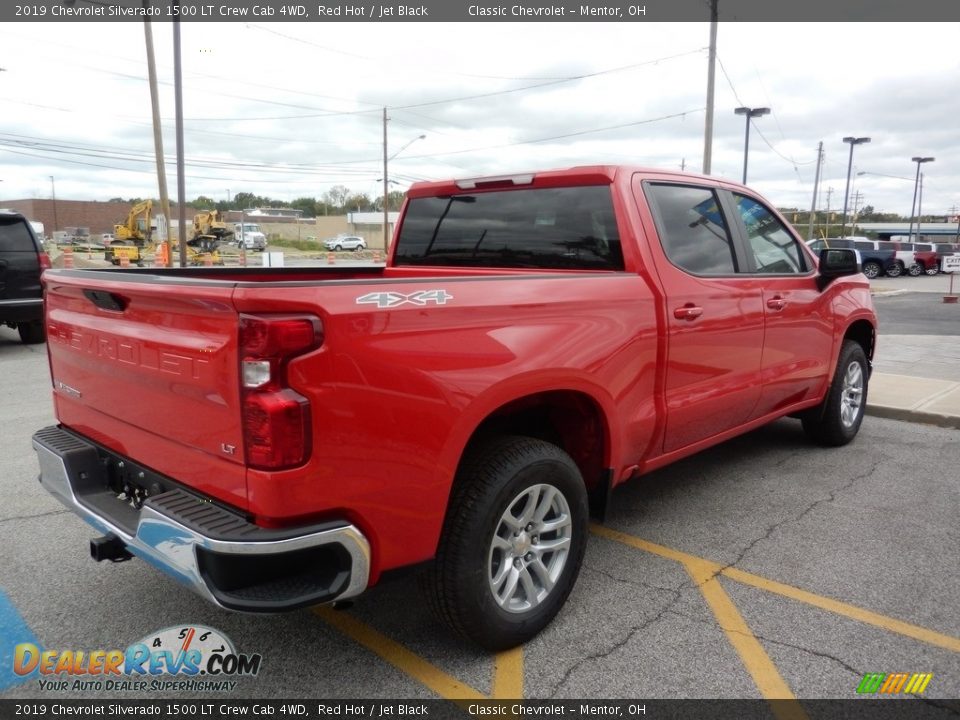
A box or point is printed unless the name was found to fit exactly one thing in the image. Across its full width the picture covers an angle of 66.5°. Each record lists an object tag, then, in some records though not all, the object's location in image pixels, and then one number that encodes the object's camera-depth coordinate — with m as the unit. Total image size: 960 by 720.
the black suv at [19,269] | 9.83
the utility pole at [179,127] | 17.92
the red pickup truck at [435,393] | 2.17
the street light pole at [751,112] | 31.48
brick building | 92.50
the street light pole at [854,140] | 45.88
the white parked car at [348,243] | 64.44
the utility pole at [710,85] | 20.73
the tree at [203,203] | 117.56
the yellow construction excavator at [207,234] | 31.88
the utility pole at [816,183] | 47.62
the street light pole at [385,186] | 43.52
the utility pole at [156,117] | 18.81
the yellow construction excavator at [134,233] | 30.36
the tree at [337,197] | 120.06
